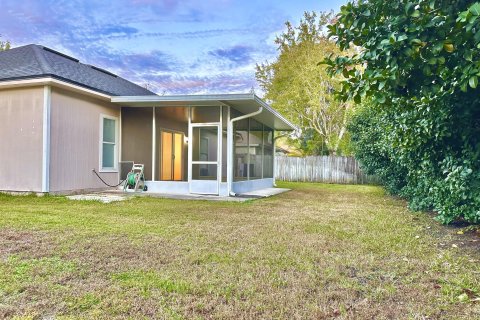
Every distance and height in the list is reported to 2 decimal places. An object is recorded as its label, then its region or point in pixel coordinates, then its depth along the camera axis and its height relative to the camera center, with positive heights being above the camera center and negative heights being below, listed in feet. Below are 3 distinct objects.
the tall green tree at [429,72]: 7.86 +2.40
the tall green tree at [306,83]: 57.88 +15.07
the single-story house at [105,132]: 26.09 +2.75
